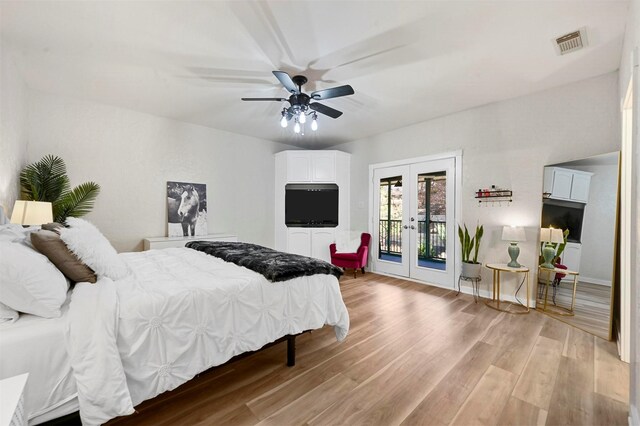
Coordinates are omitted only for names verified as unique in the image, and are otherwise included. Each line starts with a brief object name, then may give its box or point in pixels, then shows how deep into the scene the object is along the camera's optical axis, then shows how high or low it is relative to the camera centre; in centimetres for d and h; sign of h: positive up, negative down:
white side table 74 -58
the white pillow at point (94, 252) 156 -27
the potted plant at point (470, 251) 355 -53
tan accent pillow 146 -27
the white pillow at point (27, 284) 113 -35
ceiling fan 258 +118
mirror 249 -23
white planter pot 354 -77
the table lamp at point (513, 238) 320 -29
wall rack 348 +24
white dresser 378 -48
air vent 220 +151
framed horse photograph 420 +0
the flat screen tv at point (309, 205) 541 +12
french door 413 -14
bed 111 -65
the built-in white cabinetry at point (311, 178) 525 +66
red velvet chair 466 -82
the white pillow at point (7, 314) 114 -47
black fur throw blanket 191 -42
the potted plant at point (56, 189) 294 +22
